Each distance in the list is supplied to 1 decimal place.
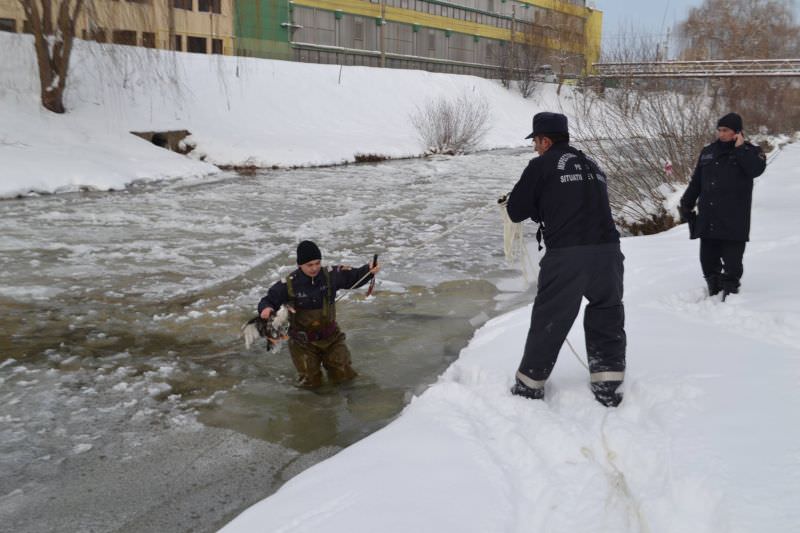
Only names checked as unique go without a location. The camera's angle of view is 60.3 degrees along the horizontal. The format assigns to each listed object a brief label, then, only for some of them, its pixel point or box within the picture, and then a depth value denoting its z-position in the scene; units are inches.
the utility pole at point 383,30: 1895.9
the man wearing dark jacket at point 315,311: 208.8
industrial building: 1499.8
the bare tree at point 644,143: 484.1
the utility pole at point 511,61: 2134.6
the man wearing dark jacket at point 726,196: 222.1
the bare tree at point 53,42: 730.8
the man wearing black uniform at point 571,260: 152.9
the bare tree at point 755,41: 1409.9
